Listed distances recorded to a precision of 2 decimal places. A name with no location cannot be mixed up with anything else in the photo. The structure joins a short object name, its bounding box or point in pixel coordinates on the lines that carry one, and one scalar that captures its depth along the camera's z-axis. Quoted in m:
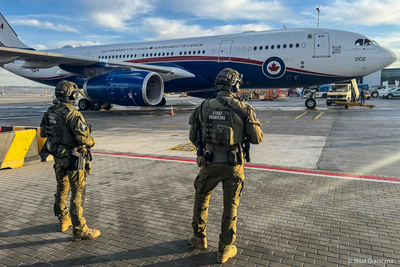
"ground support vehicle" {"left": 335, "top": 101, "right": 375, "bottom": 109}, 22.01
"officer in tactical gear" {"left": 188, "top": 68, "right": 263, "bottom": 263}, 3.01
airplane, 15.64
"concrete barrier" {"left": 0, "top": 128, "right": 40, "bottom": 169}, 6.21
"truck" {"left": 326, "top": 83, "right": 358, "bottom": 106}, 24.89
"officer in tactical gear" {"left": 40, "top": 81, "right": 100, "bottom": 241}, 3.37
